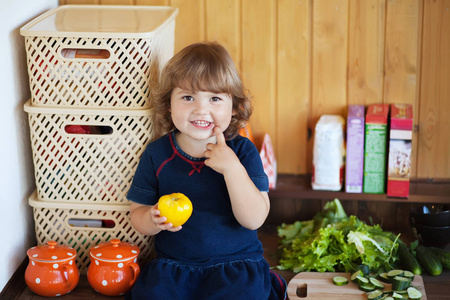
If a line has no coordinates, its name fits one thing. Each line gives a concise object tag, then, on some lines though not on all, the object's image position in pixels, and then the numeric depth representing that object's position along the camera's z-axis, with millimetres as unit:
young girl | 1772
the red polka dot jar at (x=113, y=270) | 1861
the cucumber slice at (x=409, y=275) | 1894
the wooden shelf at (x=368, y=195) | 2109
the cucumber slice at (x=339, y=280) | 1893
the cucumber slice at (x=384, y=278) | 1897
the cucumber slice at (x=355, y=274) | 1896
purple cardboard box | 2078
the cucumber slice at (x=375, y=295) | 1823
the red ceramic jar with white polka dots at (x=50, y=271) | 1860
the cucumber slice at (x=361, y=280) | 1871
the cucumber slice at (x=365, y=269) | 1913
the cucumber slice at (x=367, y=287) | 1857
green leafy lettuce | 1955
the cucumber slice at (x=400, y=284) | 1850
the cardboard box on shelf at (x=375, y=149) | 2074
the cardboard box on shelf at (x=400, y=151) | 2052
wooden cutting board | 1853
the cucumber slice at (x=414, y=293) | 1827
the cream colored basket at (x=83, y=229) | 1971
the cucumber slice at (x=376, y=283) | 1863
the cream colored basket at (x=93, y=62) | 1872
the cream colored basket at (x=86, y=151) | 1917
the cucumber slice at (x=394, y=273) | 1900
